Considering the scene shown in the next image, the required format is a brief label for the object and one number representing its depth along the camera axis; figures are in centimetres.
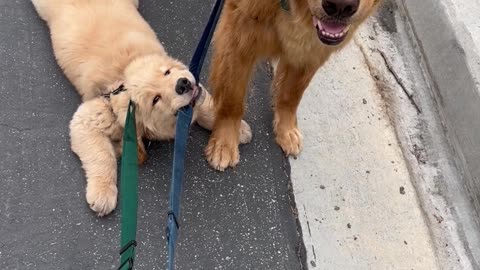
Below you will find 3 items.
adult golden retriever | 188
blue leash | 159
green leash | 147
